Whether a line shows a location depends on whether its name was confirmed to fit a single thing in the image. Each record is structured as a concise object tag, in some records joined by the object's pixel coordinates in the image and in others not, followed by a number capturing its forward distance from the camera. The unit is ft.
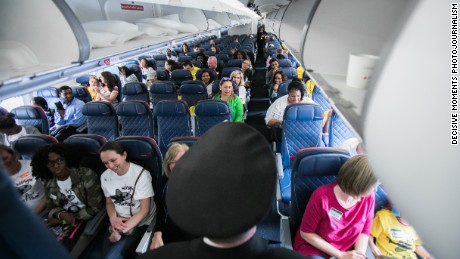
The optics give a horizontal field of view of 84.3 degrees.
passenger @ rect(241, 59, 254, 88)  22.81
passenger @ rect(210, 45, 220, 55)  34.22
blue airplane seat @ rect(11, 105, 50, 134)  13.44
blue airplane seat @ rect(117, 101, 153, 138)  13.02
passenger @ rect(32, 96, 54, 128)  15.90
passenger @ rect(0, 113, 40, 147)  10.76
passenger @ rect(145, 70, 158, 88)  22.76
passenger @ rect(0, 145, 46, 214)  7.89
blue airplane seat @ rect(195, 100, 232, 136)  12.31
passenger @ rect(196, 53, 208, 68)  25.77
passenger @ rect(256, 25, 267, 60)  51.53
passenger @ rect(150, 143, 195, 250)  7.36
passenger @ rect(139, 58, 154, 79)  25.22
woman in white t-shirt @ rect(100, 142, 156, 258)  7.15
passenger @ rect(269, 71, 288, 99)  17.54
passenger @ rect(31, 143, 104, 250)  7.61
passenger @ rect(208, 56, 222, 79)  23.88
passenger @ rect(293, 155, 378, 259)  5.82
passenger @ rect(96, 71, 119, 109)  17.72
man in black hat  2.15
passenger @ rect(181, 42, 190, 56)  35.83
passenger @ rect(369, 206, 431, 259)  6.28
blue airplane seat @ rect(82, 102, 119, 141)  13.24
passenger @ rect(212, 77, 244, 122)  13.92
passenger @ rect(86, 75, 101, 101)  18.48
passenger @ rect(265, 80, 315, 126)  12.01
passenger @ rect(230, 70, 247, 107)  16.89
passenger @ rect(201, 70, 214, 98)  19.30
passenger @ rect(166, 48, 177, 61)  33.62
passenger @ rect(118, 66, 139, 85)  22.73
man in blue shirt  15.43
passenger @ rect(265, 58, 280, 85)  21.42
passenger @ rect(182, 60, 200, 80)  22.97
